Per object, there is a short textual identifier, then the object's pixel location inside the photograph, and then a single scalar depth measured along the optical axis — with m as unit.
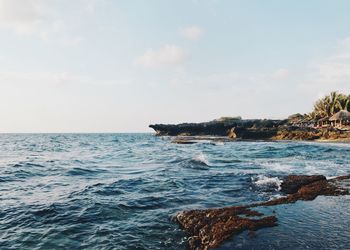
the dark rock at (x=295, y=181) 14.52
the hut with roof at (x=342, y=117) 67.31
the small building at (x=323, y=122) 78.19
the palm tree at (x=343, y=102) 76.25
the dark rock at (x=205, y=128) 107.69
